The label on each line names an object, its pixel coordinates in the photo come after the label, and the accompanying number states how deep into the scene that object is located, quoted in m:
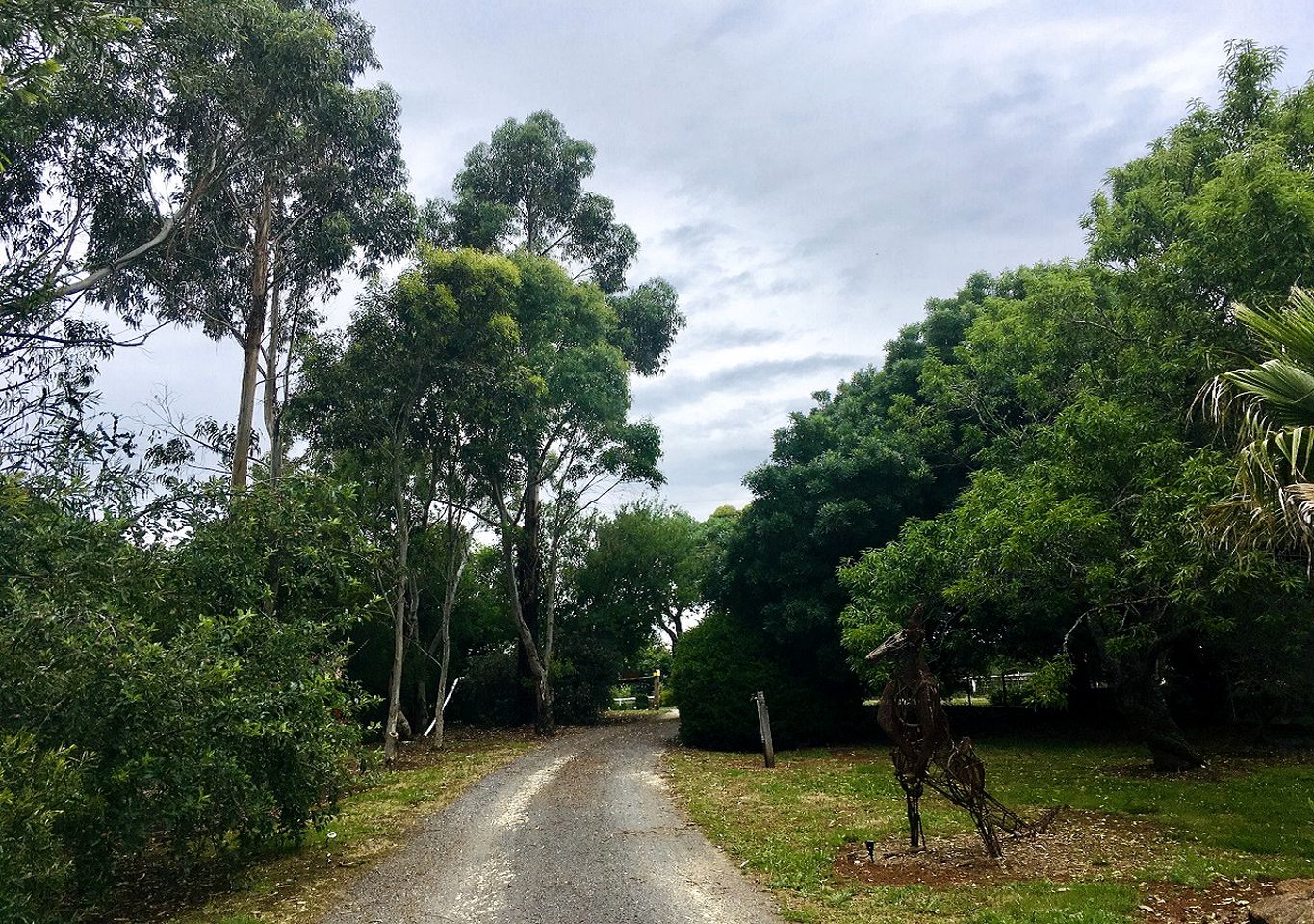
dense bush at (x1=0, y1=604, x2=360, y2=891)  6.24
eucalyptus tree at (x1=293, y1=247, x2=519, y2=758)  16.42
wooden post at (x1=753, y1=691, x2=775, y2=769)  15.16
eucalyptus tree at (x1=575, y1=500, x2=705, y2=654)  28.34
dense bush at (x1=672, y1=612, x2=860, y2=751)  17.81
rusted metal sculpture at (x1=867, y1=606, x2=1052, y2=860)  7.82
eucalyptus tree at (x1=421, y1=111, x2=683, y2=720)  24.31
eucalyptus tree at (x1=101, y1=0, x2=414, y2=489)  14.18
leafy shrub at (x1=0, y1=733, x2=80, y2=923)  5.38
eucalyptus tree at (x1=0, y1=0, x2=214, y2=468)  10.84
